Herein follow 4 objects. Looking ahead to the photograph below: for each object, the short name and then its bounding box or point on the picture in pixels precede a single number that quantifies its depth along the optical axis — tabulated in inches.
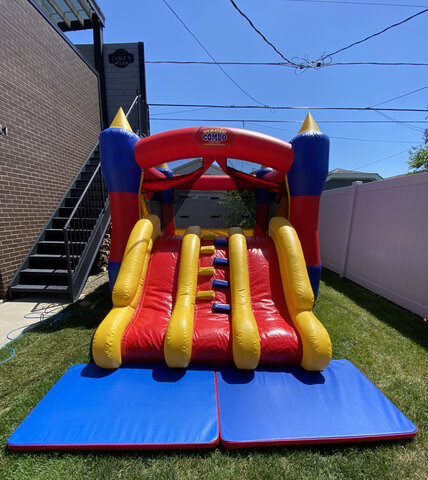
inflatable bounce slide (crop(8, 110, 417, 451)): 70.5
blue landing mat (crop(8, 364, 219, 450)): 66.2
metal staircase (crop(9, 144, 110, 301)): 167.4
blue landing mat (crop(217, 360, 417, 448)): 68.6
